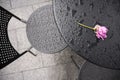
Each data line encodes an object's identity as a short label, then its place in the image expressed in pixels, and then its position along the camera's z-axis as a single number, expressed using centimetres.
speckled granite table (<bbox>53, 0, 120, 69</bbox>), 95
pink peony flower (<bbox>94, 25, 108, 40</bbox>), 94
